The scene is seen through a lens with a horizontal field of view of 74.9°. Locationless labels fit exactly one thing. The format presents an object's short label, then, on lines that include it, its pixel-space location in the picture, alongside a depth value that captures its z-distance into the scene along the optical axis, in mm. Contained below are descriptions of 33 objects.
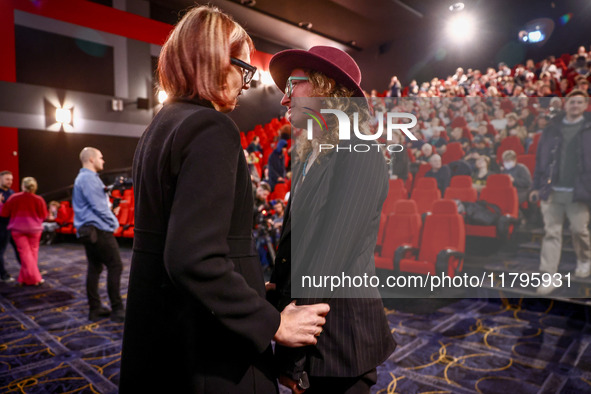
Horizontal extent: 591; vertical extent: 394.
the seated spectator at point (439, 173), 5345
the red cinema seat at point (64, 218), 8367
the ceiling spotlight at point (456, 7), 10367
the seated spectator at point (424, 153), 6817
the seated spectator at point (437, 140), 7070
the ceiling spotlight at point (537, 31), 10742
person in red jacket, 4562
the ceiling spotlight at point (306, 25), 11327
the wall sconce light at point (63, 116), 8823
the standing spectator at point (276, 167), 6031
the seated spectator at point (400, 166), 5898
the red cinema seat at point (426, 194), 5125
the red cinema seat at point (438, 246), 3793
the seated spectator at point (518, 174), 5000
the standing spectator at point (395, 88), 9906
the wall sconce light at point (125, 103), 9570
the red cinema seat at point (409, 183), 6026
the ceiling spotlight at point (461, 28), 11781
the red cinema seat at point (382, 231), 4440
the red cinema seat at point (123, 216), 7403
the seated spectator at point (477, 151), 6010
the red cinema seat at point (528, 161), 5590
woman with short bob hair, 678
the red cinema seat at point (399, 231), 4180
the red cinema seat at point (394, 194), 5016
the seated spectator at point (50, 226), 8055
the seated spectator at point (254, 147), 8605
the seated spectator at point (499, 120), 7302
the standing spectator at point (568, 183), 3422
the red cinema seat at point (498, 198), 4367
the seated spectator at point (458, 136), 7125
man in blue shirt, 3211
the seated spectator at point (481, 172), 5514
